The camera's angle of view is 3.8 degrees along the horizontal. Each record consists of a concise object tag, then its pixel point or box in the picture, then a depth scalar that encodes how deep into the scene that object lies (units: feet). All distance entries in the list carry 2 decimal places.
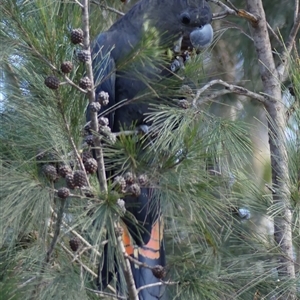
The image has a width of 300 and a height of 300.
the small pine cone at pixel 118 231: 22.50
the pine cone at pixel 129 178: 22.47
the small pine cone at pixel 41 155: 22.72
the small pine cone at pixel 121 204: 22.40
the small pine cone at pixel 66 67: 22.46
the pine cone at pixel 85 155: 22.61
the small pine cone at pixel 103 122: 22.67
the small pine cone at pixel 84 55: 22.50
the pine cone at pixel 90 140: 22.65
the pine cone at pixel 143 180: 22.52
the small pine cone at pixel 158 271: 23.01
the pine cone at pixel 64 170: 22.46
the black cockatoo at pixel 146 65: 23.50
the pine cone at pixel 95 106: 22.47
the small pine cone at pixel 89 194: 22.45
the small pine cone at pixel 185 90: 23.18
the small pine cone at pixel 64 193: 22.37
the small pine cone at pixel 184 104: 23.15
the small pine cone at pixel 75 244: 22.82
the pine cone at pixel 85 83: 22.50
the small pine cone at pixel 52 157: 22.69
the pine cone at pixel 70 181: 22.37
